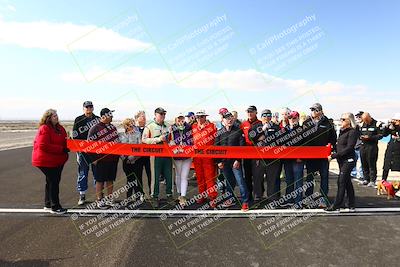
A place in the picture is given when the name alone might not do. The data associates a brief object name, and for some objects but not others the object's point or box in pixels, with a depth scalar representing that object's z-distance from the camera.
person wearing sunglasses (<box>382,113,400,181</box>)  8.02
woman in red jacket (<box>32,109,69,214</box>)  5.72
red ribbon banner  6.29
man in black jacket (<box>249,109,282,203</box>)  6.41
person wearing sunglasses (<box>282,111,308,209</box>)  6.29
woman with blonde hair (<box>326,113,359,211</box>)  5.77
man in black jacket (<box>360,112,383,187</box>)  8.49
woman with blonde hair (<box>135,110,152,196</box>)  6.77
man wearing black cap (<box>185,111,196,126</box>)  7.88
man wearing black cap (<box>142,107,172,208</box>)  6.43
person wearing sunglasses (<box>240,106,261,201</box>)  6.68
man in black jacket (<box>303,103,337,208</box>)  6.28
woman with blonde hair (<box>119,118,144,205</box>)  6.60
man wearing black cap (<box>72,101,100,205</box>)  6.62
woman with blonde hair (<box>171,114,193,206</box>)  6.57
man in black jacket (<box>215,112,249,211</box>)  6.23
